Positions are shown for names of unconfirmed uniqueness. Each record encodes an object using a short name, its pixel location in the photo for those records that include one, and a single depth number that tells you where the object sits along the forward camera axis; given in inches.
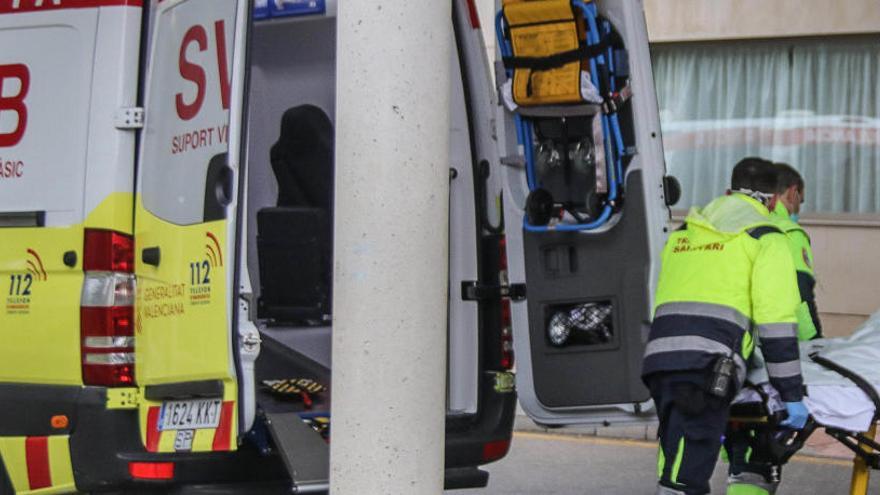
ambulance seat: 480.7
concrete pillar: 287.6
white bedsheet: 414.4
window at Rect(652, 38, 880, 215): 828.8
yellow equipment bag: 458.0
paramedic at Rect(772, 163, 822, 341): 494.9
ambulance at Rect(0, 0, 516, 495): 372.8
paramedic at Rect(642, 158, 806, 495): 415.2
